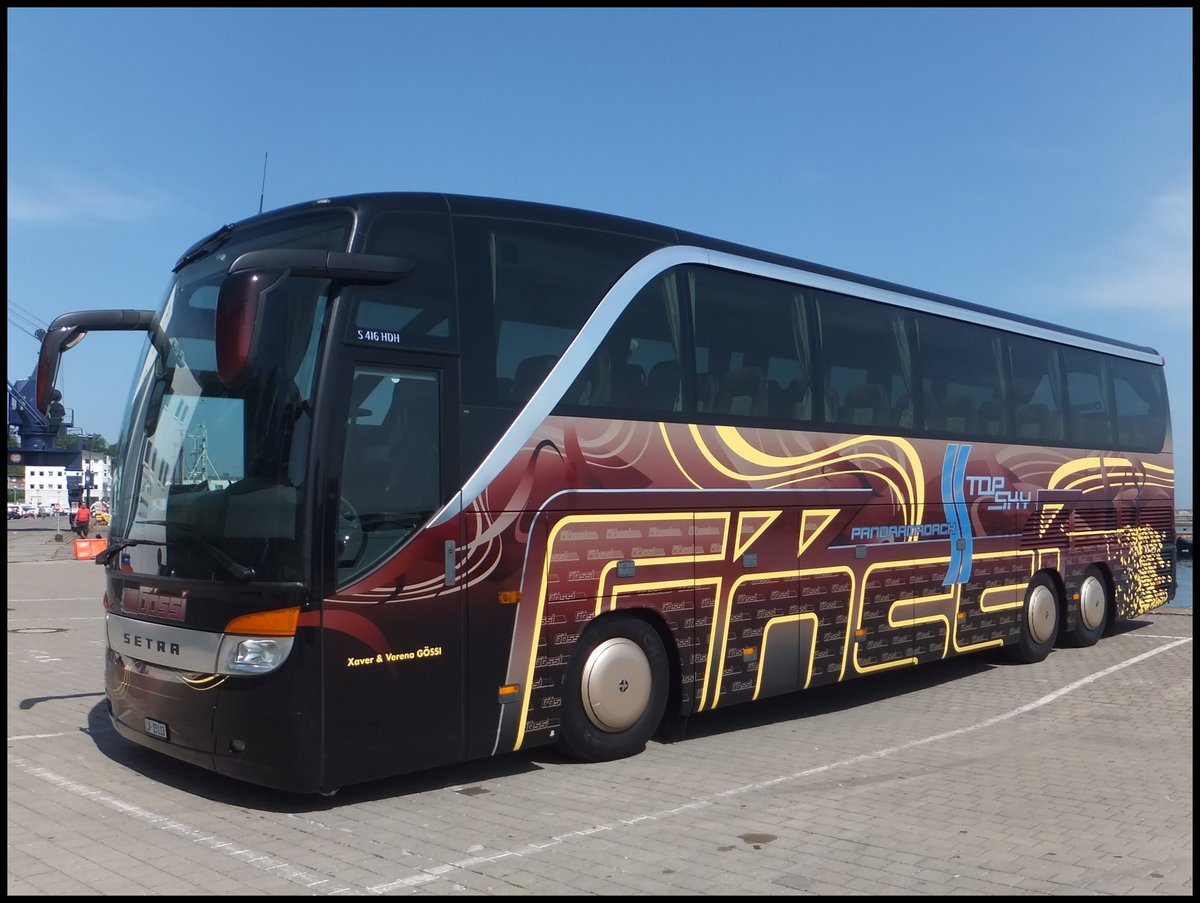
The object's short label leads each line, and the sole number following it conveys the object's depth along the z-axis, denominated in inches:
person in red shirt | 1696.6
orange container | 1354.6
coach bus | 257.8
